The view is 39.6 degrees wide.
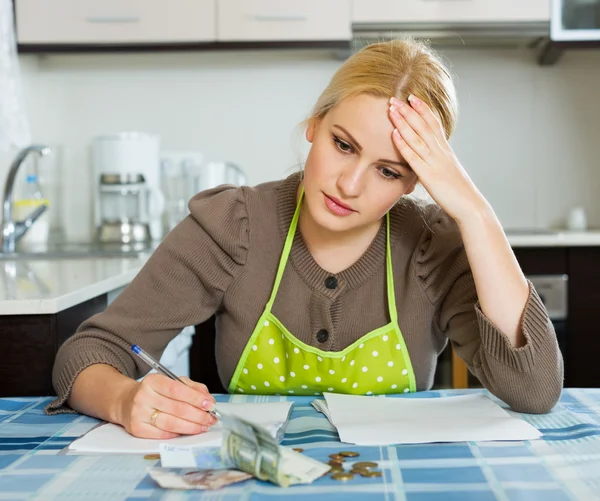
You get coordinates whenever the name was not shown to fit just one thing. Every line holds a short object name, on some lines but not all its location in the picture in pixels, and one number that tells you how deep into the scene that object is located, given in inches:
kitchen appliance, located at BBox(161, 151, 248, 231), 110.7
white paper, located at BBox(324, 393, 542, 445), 34.9
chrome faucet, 94.7
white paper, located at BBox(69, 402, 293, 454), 34.1
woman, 43.4
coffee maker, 108.0
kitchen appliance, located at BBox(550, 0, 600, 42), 104.5
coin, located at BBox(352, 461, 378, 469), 30.7
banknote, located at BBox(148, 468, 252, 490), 28.5
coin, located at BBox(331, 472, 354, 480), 29.4
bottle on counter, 100.0
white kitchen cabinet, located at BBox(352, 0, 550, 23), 104.0
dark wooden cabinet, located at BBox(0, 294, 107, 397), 55.1
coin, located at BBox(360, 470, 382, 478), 29.8
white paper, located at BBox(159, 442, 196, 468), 30.5
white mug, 113.0
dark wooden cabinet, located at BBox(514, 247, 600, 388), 98.5
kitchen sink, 90.7
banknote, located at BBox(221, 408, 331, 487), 28.8
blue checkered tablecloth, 28.1
